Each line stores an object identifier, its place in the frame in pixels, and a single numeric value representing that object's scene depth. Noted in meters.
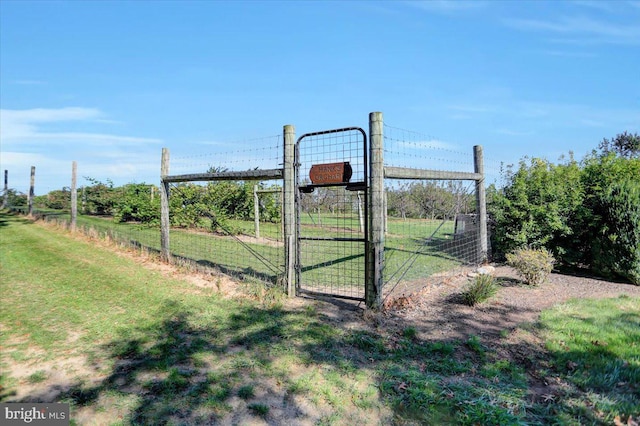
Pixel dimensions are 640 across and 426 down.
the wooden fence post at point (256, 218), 12.04
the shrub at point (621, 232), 6.67
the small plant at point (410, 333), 4.29
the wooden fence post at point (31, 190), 18.09
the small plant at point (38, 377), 3.29
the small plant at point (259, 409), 2.83
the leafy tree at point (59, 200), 24.34
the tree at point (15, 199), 22.98
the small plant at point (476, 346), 3.85
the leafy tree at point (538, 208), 7.88
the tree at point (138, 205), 15.23
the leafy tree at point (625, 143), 24.09
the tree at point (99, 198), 20.40
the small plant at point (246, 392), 3.03
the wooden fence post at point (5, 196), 22.58
